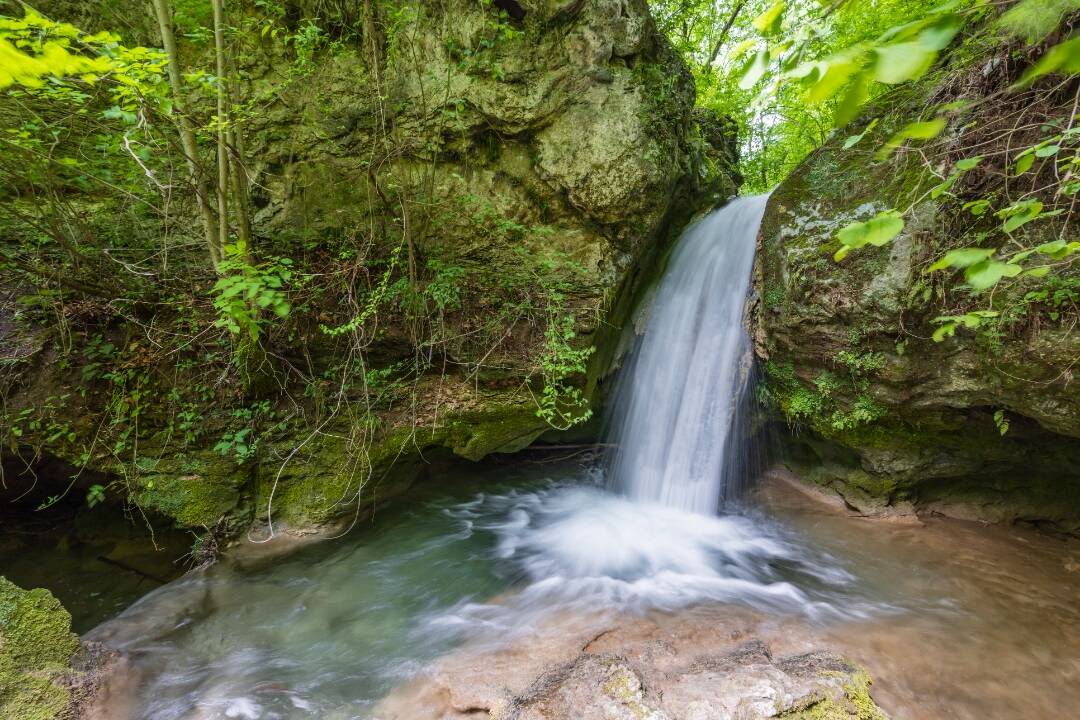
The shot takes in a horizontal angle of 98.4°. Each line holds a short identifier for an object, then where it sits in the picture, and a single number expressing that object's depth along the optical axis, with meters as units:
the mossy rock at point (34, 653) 2.45
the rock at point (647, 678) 2.39
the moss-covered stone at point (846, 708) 2.31
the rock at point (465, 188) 4.80
